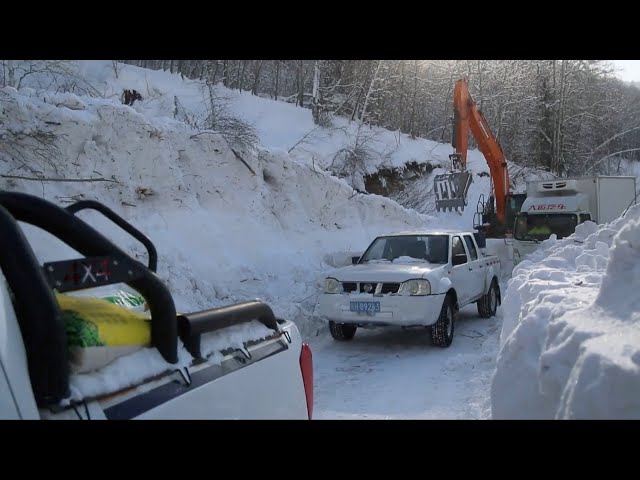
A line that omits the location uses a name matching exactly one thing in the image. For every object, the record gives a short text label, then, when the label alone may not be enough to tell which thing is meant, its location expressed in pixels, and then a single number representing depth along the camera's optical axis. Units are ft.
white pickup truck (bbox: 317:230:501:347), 24.49
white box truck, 47.60
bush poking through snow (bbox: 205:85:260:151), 43.45
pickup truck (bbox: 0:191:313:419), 5.62
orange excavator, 51.52
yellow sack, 6.16
